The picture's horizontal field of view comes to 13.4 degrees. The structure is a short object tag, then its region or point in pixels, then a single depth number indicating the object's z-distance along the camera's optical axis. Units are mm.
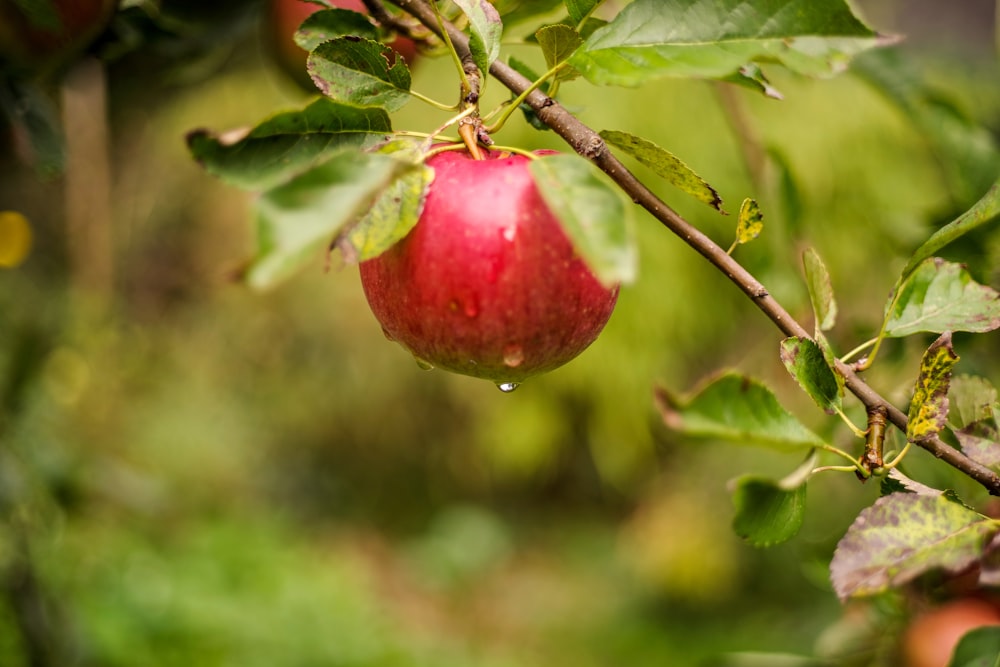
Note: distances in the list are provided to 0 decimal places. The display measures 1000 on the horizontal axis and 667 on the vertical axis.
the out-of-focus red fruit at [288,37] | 1287
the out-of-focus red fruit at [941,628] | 1239
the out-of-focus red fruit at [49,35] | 1198
